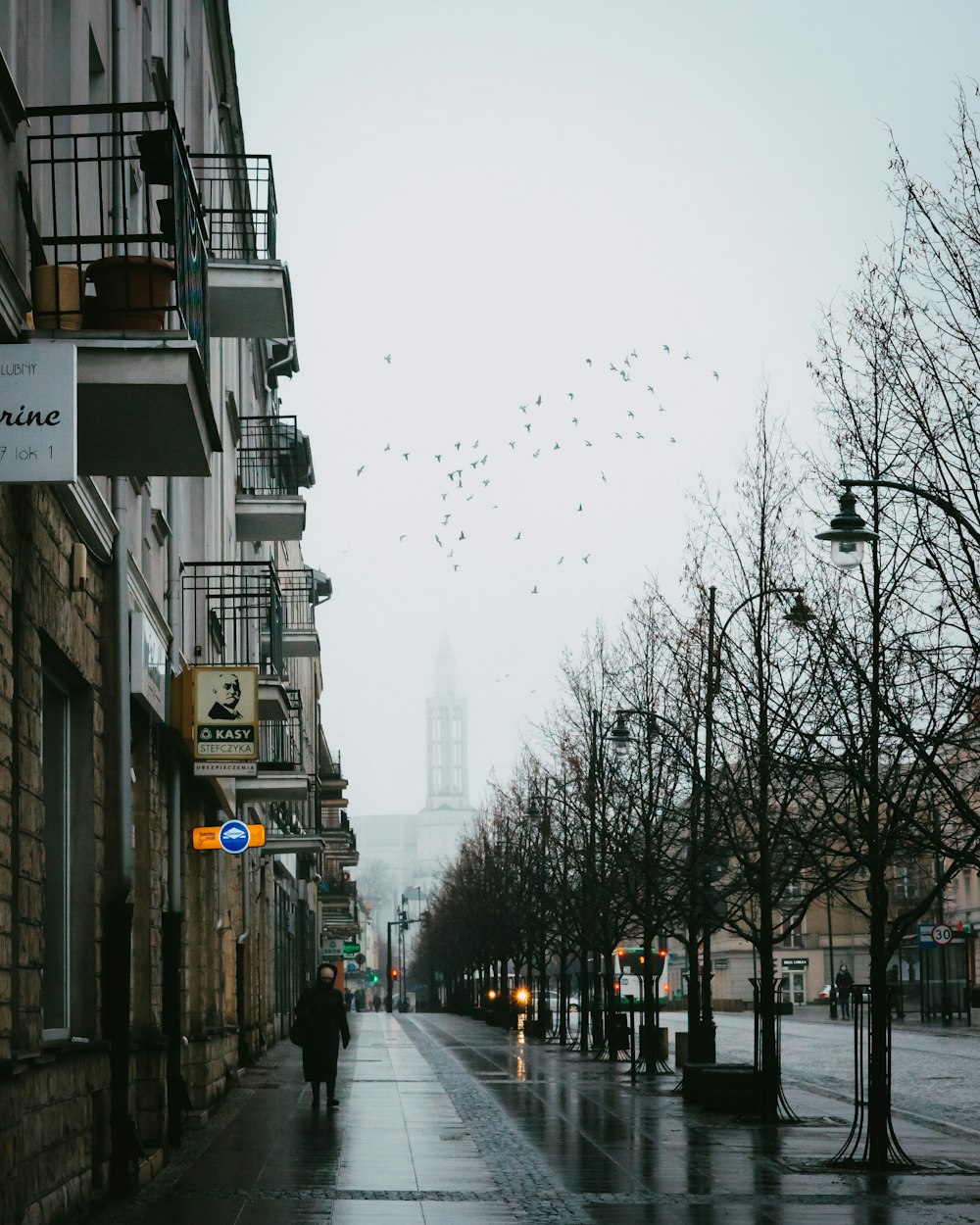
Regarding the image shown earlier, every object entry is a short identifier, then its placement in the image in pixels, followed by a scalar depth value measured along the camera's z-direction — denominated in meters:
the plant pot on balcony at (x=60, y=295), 9.60
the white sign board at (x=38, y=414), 8.30
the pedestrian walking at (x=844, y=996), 63.50
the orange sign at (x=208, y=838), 21.25
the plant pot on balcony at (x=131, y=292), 9.65
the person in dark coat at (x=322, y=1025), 23.06
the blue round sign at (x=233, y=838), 21.78
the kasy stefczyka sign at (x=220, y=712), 19.00
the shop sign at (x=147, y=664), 14.91
